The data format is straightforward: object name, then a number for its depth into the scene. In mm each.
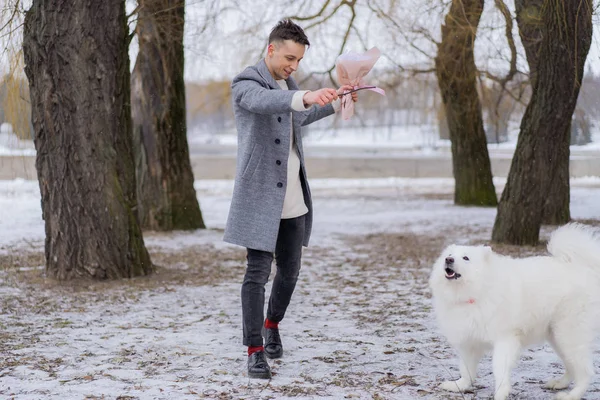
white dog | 3875
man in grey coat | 4348
